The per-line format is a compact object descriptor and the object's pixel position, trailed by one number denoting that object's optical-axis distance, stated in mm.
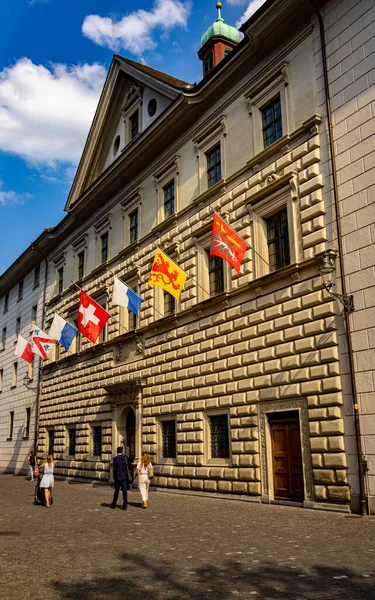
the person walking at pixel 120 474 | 15102
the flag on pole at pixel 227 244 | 15688
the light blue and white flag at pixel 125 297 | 20172
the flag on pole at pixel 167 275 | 17878
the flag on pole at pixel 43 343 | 26841
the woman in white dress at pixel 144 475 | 14988
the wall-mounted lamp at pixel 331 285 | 12938
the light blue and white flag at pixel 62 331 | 25281
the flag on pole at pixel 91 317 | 21844
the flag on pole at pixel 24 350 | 28938
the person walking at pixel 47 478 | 15688
